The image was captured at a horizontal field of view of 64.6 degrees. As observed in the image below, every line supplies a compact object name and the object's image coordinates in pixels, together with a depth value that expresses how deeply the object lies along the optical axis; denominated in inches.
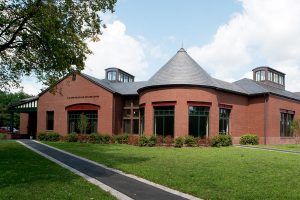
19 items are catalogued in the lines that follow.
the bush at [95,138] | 946.4
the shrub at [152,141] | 815.8
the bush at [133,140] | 862.3
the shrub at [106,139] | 940.8
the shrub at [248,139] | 941.6
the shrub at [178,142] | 788.7
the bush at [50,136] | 1020.8
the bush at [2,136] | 1116.0
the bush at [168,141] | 806.8
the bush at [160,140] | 819.0
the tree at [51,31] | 428.4
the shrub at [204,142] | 810.5
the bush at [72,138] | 987.7
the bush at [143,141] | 821.0
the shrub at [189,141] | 794.7
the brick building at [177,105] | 833.2
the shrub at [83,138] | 972.3
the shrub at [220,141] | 817.8
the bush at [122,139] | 918.1
